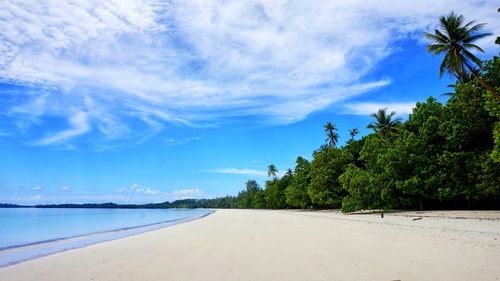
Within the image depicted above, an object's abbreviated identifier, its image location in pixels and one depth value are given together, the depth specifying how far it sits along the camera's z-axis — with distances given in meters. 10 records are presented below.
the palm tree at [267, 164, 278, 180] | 121.19
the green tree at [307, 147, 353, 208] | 47.78
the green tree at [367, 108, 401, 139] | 47.81
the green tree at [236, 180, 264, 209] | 114.99
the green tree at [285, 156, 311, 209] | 62.56
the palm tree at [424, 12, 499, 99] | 26.72
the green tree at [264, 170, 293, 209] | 85.44
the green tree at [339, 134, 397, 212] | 32.59
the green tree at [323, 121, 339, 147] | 74.82
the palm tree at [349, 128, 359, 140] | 77.62
